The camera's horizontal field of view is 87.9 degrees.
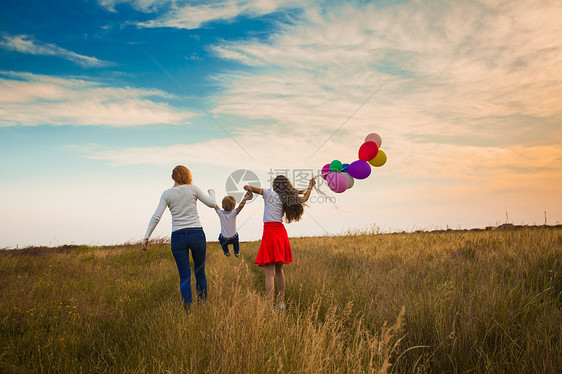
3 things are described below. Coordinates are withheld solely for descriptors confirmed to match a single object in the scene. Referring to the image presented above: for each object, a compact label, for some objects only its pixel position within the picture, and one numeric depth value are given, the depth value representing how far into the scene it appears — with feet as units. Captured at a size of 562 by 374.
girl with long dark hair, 17.20
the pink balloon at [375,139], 24.89
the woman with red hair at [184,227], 16.42
